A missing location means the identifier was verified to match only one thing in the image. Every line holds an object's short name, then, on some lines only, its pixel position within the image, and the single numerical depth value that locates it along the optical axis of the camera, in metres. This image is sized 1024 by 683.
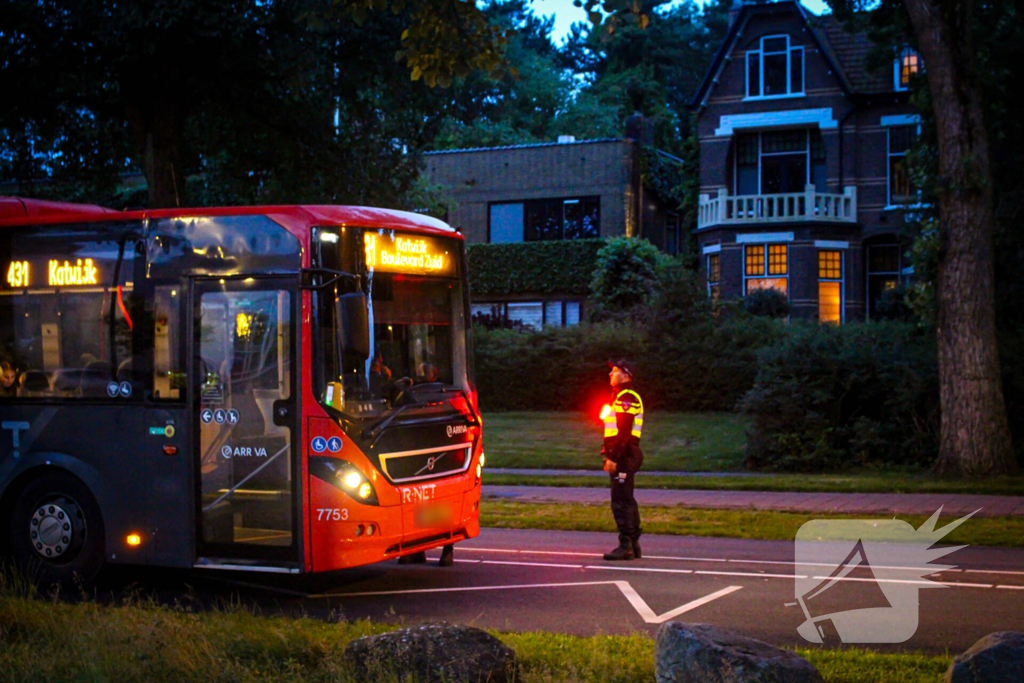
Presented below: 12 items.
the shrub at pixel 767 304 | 33.31
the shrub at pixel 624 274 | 34.38
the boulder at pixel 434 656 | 6.07
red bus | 9.10
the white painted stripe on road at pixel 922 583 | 9.66
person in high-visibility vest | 11.14
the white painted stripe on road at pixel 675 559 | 10.27
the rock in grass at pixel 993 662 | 5.16
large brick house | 35.00
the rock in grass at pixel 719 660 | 5.40
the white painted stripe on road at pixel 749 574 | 10.21
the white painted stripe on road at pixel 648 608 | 8.54
